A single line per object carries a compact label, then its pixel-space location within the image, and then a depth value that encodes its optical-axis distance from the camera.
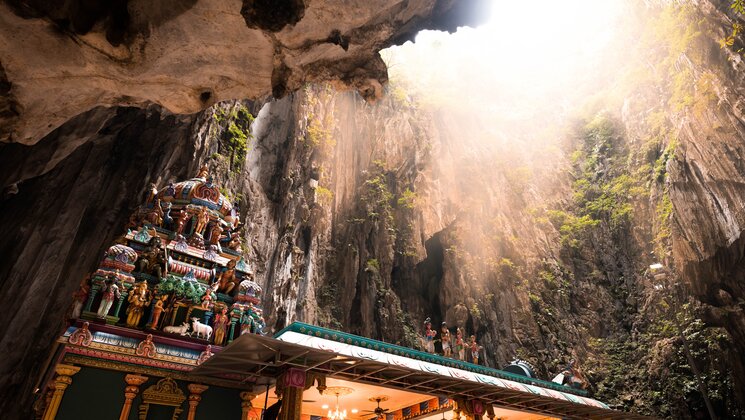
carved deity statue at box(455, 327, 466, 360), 16.18
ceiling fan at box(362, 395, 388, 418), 12.33
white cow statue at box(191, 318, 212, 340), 10.55
